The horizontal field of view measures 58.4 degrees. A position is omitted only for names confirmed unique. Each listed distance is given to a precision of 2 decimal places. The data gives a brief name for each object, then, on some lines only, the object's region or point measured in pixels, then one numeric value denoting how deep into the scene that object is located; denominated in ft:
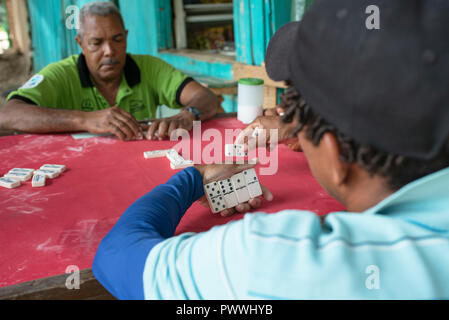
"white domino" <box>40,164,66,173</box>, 5.06
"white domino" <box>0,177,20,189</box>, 4.72
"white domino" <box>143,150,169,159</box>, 5.67
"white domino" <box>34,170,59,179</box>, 4.89
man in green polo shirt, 6.82
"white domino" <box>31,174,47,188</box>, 4.71
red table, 3.35
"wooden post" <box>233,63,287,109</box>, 11.19
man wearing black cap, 1.83
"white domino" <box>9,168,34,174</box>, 5.02
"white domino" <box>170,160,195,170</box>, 5.20
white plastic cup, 7.22
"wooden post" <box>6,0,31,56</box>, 24.22
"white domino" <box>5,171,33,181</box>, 4.86
